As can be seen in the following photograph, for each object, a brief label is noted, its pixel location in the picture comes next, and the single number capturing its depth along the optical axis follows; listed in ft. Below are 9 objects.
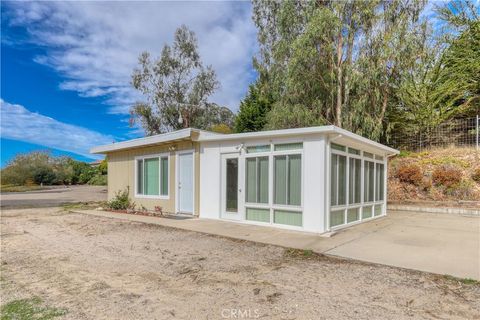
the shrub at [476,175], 39.22
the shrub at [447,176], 40.22
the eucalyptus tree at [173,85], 79.41
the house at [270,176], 23.25
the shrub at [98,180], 107.06
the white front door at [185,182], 32.78
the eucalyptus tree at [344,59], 42.57
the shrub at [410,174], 42.68
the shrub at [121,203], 39.52
